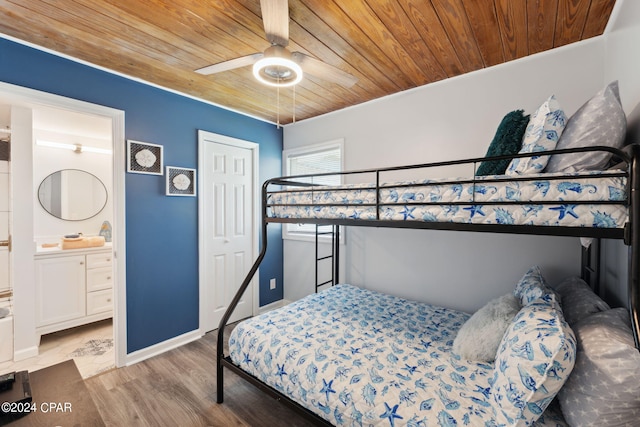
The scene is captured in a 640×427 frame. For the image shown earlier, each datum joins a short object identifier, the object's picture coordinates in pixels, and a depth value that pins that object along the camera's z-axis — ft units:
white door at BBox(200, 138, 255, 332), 9.71
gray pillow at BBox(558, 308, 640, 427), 2.76
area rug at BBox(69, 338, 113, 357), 8.39
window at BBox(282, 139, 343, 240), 10.67
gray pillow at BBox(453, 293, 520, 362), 4.75
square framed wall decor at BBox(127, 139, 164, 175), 7.78
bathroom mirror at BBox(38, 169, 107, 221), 11.14
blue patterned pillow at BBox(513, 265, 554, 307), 4.57
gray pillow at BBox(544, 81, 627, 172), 3.83
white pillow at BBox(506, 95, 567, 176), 4.02
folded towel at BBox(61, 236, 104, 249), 9.83
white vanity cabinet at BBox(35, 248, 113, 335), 9.08
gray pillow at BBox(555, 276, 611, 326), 4.17
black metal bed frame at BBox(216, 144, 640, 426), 2.95
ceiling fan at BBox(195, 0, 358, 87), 4.39
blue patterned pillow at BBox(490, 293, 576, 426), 2.99
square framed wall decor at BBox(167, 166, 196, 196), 8.63
